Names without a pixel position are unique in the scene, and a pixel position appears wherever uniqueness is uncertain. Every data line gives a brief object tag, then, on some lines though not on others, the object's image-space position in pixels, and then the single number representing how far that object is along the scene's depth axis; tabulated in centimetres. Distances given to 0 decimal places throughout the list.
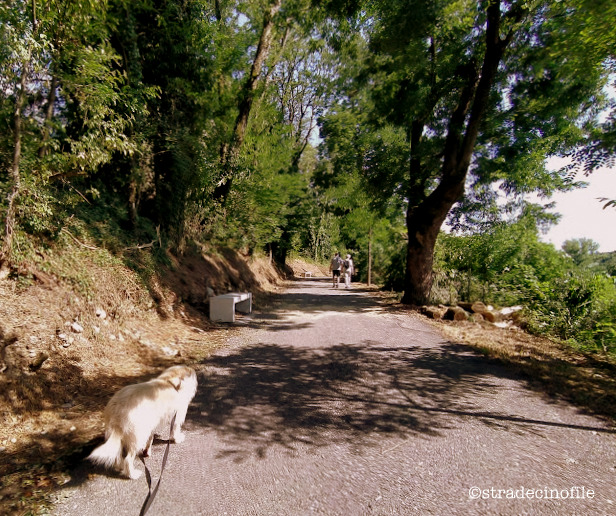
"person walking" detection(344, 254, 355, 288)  1895
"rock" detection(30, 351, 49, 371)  358
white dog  244
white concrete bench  805
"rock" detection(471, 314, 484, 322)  853
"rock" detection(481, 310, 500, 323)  875
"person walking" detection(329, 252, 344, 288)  1844
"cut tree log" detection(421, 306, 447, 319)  908
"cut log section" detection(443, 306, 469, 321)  864
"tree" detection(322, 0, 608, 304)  834
